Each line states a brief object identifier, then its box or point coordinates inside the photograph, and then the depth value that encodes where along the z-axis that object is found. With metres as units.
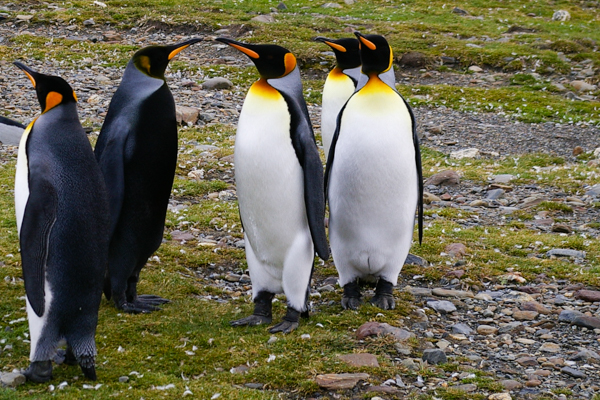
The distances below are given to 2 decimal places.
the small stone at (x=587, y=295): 10.49
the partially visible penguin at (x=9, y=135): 18.00
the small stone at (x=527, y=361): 8.35
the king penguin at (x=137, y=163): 9.16
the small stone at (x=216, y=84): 26.34
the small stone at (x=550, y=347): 8.83
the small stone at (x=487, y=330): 9.37
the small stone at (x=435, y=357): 8.15
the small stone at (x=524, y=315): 9.85
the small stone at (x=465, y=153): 21.11
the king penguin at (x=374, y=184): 9.98
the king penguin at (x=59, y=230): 7.09
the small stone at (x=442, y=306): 10.06
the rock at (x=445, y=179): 17.55
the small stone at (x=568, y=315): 9.68
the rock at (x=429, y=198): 16.33
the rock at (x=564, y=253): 12.66
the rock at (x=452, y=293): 10.64
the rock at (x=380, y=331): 8.68
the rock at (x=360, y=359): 7.79
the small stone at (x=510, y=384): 7.61
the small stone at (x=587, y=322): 9.52
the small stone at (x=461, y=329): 9.32
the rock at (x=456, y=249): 12.48
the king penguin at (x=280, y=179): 8.92
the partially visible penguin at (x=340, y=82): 14.36
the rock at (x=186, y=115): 21.45
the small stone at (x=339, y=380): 7.36
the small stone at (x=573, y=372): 8.05
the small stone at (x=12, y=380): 7.16
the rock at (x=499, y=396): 7.27
